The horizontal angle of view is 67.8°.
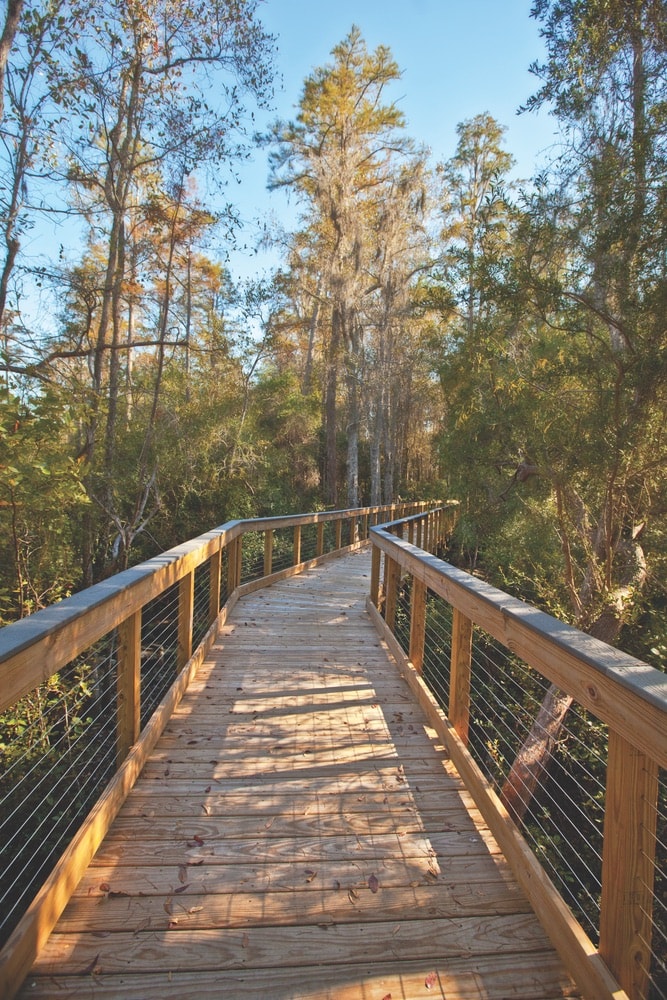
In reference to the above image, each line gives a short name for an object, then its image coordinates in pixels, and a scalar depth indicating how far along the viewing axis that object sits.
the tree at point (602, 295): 4.90
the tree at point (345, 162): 13.95
